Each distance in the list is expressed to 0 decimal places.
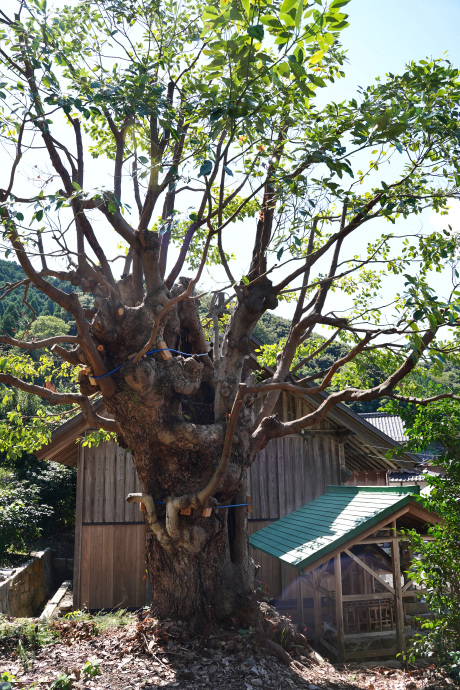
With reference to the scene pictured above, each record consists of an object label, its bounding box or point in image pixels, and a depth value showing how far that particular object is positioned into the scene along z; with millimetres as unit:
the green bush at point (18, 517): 11086
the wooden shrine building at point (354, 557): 7414
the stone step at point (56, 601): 9914
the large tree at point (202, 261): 4918
